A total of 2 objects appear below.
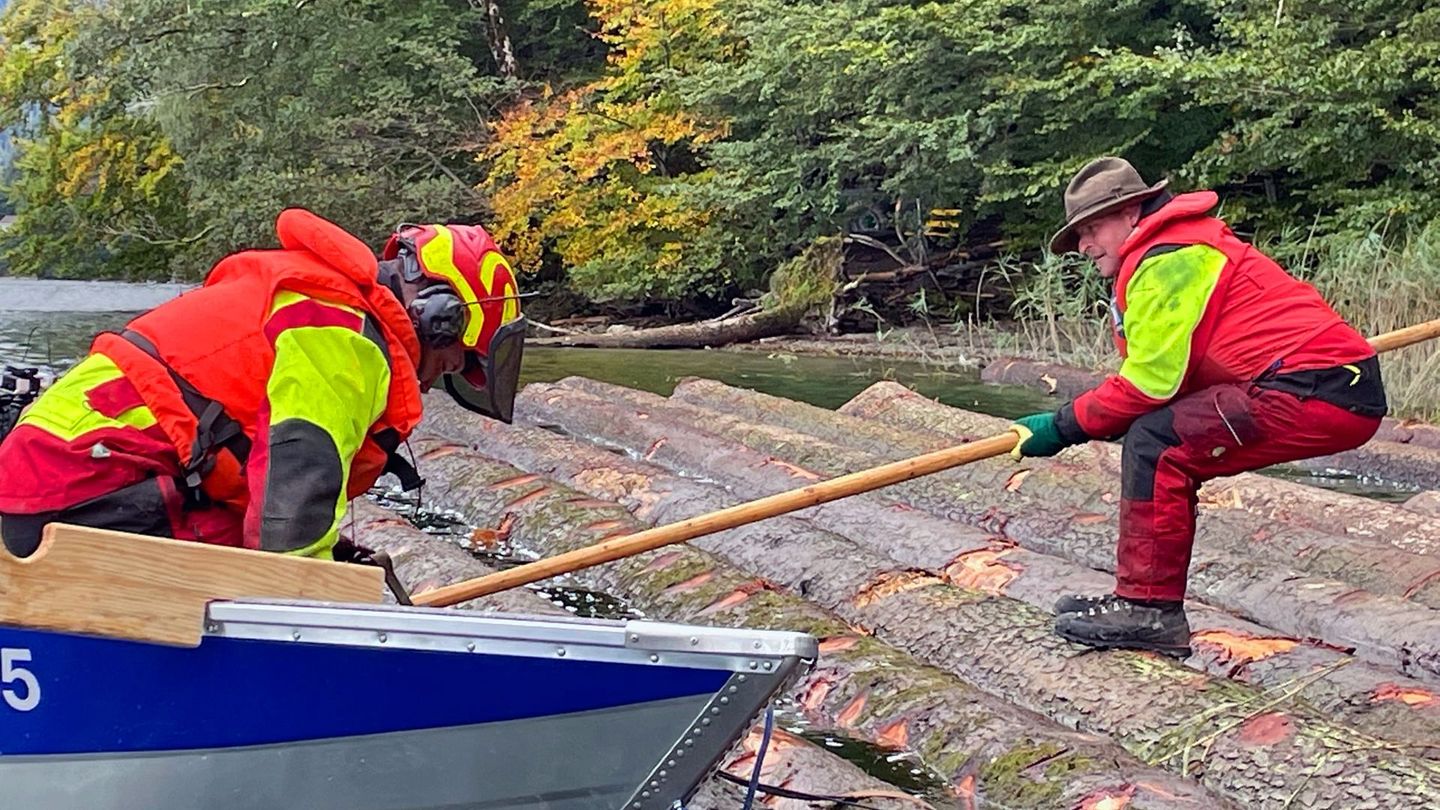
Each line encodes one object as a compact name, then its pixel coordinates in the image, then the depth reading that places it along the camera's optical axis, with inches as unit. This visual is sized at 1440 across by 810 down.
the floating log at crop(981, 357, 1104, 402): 504.1
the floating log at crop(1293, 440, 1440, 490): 357.1
